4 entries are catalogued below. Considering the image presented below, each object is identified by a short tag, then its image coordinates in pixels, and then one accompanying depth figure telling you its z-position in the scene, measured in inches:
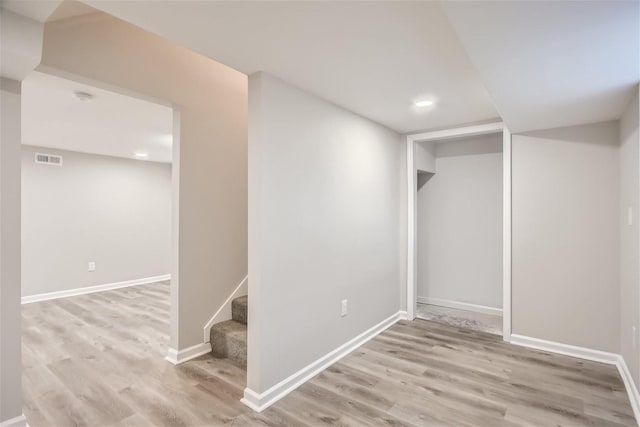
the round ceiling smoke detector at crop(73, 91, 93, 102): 113.3
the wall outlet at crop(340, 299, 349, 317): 119.2
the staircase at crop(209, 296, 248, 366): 111.5
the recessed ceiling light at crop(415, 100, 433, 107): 113.5
